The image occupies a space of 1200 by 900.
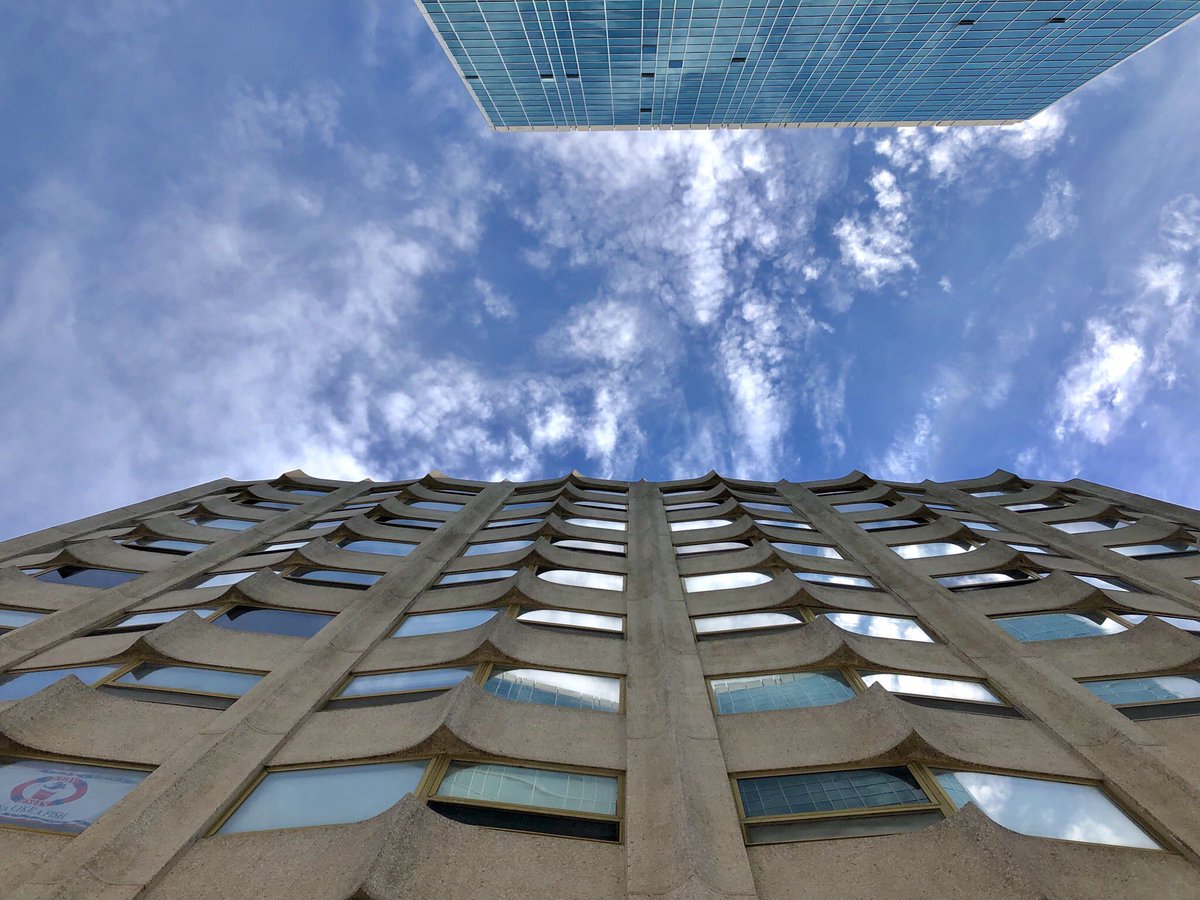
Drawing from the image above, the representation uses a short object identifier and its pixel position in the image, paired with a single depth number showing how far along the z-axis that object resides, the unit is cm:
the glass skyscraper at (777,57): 5456
